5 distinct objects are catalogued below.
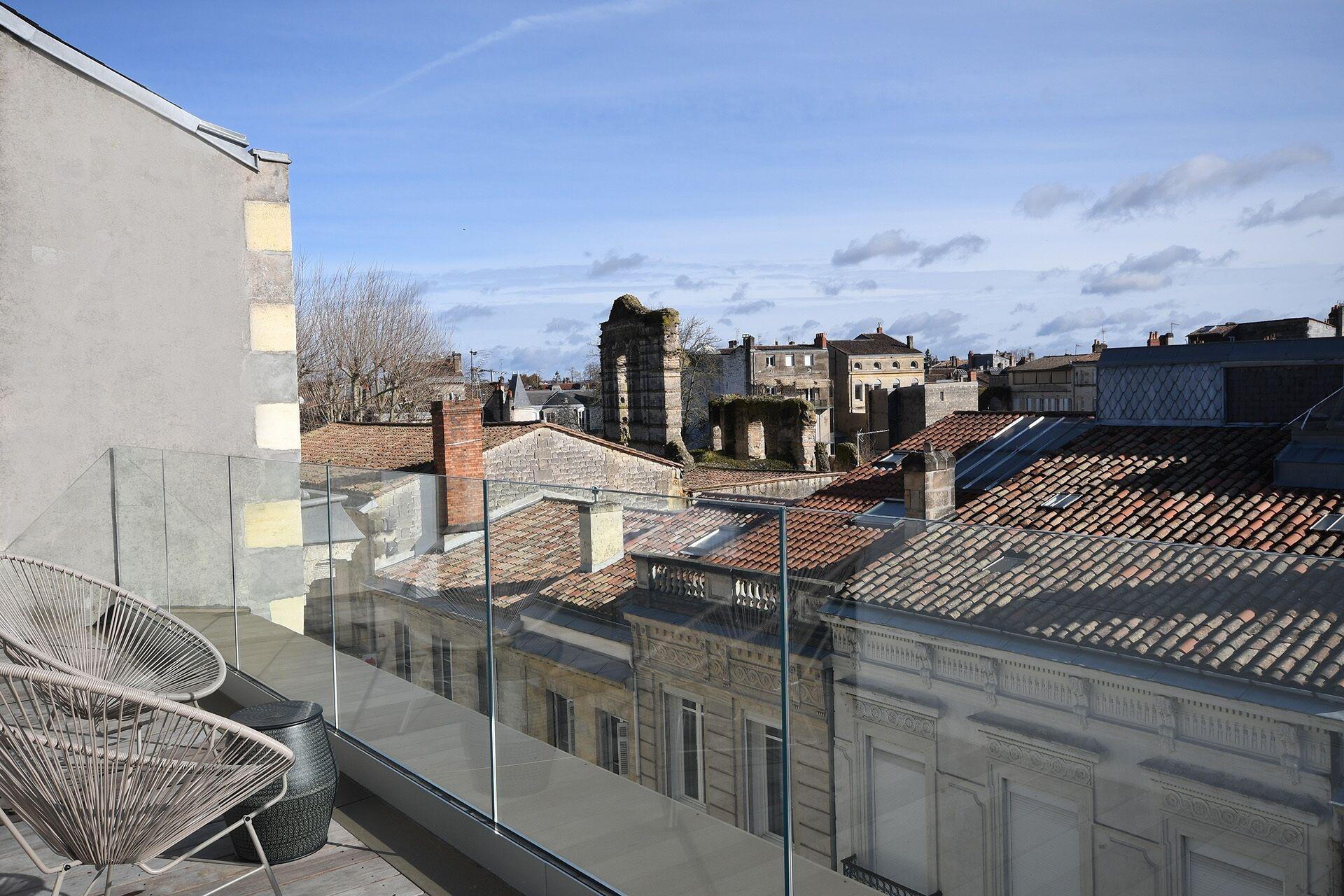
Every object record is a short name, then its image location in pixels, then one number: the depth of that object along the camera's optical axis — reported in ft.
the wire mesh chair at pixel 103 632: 12.05
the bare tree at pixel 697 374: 140.56
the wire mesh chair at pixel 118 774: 7.14
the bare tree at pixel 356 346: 90.79
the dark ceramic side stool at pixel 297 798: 9.89
